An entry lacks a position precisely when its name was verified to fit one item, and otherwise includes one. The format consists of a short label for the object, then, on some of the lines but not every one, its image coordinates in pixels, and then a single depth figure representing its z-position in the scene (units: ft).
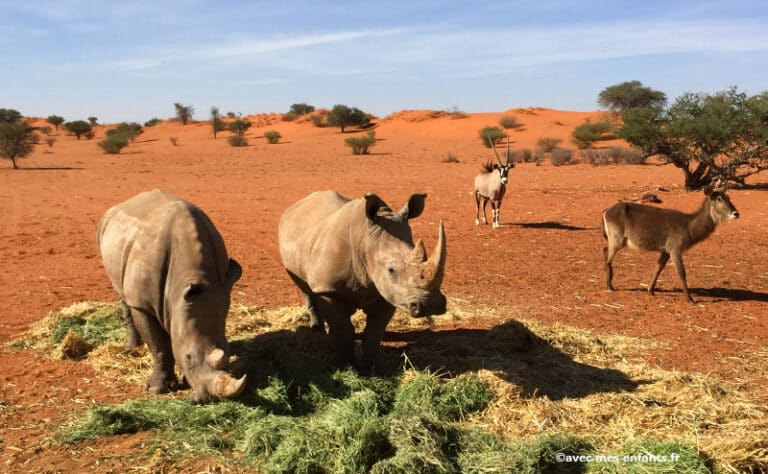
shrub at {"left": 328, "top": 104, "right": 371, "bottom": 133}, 202.59
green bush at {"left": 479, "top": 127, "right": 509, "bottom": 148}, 149.13
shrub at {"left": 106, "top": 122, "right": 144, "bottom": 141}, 191.21
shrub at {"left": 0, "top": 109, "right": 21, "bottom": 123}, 225.35
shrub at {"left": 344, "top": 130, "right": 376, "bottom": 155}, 135.64
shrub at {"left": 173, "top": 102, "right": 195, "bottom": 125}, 267.59
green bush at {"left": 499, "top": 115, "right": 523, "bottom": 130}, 189.16
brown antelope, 33.76
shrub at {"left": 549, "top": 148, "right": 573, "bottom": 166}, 106.32
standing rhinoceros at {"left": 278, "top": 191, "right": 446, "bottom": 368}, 16.53
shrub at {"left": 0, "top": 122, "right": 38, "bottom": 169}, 103.24
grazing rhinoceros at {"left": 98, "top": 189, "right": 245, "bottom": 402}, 16.17
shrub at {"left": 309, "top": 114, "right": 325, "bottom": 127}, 221.05
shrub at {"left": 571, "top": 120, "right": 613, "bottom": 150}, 139.44
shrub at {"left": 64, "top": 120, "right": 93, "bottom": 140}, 204.13
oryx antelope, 52.70
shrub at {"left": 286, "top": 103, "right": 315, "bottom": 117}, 270.46
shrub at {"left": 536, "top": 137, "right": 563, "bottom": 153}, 129.85
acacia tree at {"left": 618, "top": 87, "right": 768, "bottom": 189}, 71.05
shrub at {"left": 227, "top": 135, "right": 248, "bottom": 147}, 163.73
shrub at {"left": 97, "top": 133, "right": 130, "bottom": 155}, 140.67
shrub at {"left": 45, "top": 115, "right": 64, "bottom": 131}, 247.13
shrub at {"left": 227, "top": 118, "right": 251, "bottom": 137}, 206.28
